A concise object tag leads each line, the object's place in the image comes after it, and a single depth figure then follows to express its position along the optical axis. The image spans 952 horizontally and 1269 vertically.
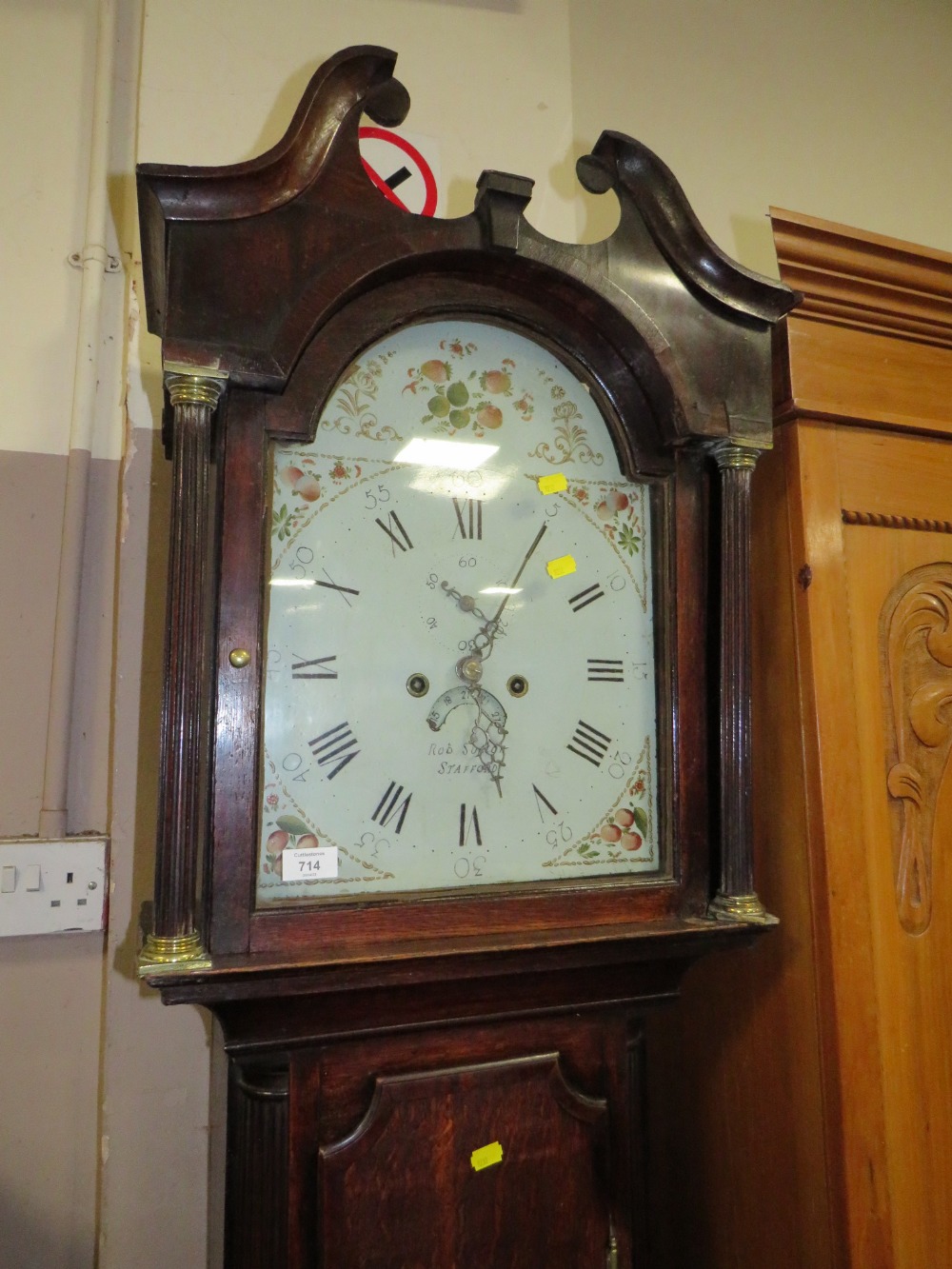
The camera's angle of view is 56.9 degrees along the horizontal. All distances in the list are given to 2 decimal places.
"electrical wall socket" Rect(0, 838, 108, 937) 0.99
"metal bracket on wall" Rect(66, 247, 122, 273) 1.09
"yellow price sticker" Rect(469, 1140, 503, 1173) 0.79
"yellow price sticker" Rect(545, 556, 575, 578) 0.88
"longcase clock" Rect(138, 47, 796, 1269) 0.74
